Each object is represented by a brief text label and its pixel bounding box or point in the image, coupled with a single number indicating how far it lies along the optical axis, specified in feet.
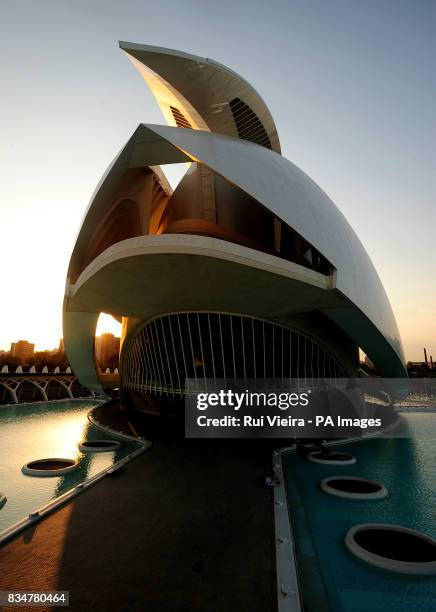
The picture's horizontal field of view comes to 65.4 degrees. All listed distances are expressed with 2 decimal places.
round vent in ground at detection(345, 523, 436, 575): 22.00
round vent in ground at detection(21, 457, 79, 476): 42.09
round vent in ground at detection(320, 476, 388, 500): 35.01
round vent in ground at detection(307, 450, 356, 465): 47.62
